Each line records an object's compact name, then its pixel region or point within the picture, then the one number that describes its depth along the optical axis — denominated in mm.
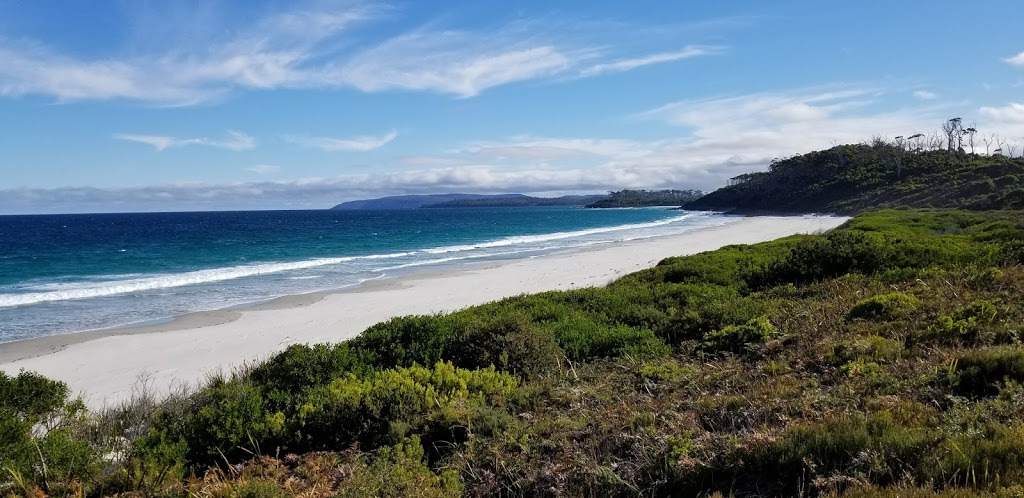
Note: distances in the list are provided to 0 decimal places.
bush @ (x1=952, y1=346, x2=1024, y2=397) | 4668
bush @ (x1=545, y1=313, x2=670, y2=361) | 7672
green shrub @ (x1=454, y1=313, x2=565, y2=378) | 7156
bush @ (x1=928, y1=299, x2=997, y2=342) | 6258
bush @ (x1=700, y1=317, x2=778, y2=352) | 7348
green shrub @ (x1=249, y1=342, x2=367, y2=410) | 6941
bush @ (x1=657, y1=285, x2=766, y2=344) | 8422
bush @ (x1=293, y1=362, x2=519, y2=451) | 5258
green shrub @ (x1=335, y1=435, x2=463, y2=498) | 3924
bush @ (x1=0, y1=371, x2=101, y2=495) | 4516
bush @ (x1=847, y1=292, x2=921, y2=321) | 7613
